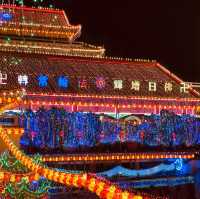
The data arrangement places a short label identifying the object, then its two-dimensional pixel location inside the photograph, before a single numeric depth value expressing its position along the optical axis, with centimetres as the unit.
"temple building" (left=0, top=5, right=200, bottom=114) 1894
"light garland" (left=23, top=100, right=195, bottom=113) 1830
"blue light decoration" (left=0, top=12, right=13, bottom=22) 2744
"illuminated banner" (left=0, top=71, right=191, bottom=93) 1903
